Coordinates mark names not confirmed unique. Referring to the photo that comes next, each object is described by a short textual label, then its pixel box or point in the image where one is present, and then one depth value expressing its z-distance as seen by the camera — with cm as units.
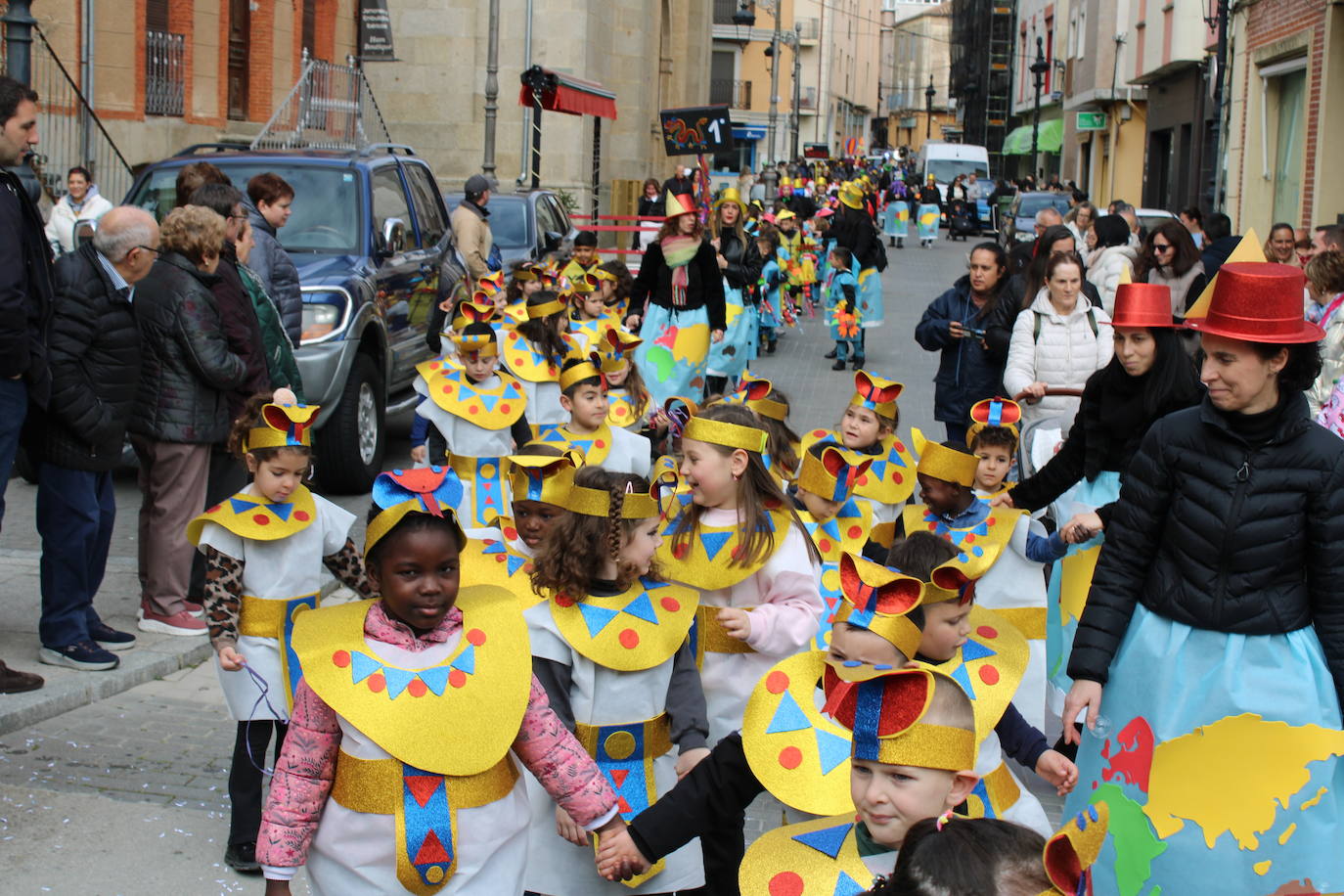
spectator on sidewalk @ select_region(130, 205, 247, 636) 706
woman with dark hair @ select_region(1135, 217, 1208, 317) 1031
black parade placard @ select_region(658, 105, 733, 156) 2498
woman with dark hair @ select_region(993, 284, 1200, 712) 535
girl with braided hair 394
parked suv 1045
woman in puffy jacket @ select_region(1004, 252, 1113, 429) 773
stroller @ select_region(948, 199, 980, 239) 4844
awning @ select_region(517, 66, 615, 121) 2702
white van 5459
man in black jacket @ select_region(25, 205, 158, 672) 644
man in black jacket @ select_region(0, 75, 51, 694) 598
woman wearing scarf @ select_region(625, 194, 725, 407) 1171
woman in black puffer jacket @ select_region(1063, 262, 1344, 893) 402
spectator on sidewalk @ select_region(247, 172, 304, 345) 870
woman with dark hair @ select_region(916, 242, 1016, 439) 895
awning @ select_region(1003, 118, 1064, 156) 5897
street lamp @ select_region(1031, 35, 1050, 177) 4837
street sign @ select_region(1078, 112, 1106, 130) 4591
